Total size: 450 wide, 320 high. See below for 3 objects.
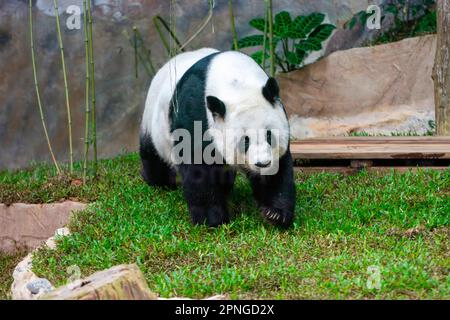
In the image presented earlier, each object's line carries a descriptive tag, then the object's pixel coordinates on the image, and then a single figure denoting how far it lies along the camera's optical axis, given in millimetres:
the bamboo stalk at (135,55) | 9664
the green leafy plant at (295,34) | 9117
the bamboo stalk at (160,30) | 9316
